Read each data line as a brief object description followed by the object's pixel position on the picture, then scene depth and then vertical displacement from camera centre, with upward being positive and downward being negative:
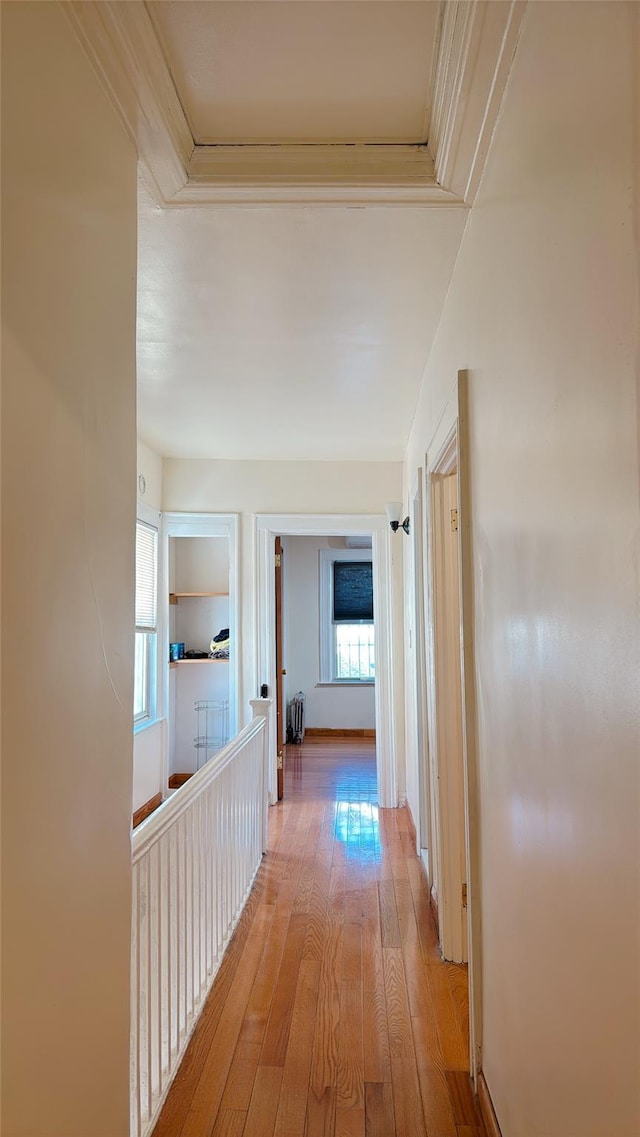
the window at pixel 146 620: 4.71 -0.04
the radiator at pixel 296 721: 7.41 -1.20
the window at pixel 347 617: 7.80 -0.05
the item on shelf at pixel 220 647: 5.42 -0.26
